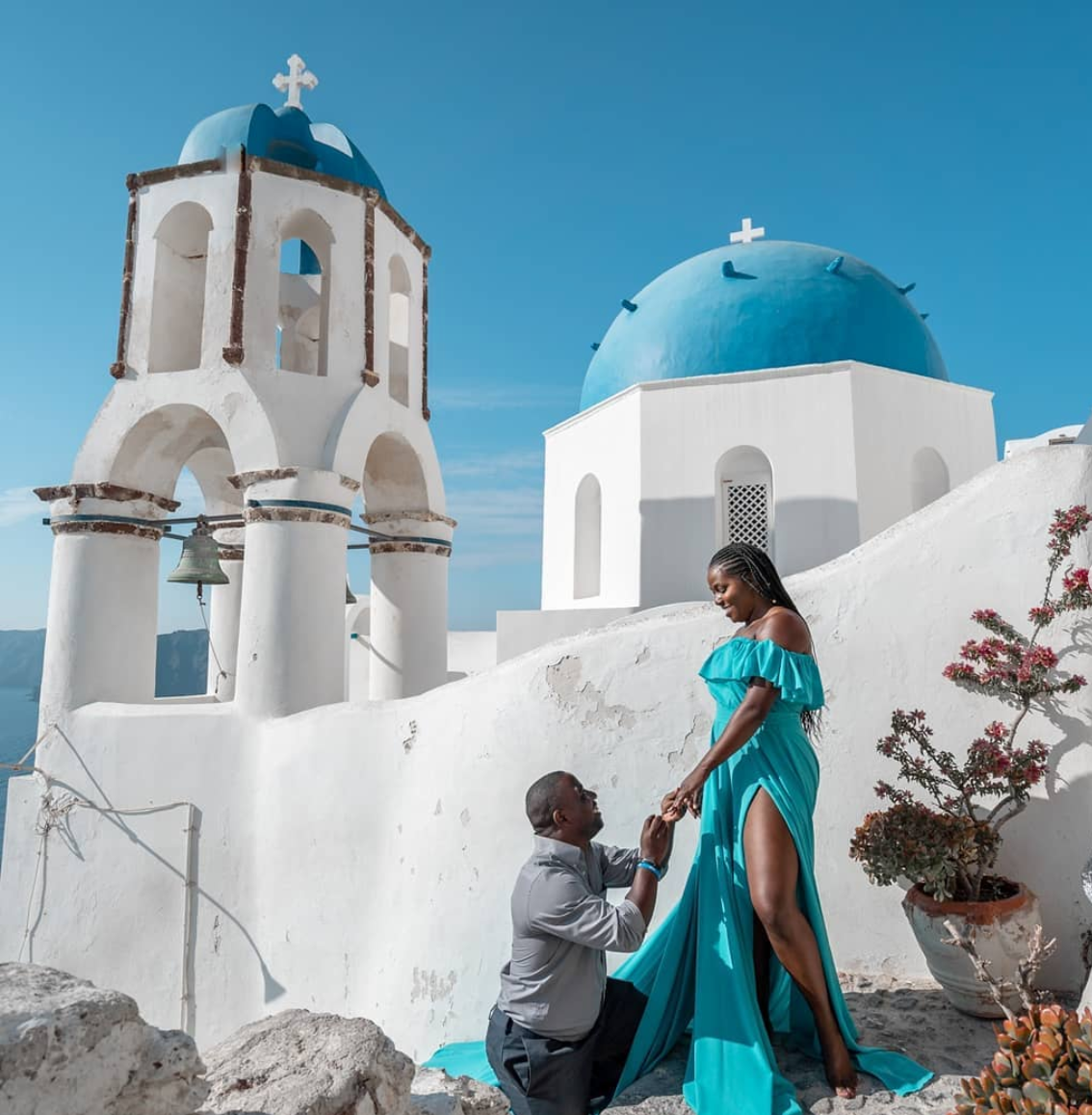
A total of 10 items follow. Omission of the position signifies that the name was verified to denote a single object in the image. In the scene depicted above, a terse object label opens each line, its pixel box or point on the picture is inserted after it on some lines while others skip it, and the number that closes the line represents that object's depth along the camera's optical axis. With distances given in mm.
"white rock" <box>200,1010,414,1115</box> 1738
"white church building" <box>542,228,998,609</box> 8844
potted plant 3133
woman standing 2557
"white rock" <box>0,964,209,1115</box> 1332
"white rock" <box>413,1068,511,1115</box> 2098
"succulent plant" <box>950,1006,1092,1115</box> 1836
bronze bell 7523
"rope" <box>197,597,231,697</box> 9038
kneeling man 2426
